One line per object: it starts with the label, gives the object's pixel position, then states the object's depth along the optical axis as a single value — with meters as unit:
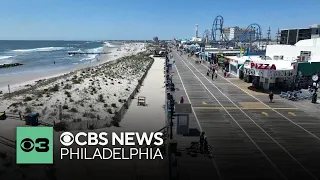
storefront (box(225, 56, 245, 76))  36.01
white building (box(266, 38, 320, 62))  33.67
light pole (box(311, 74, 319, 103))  22.54
